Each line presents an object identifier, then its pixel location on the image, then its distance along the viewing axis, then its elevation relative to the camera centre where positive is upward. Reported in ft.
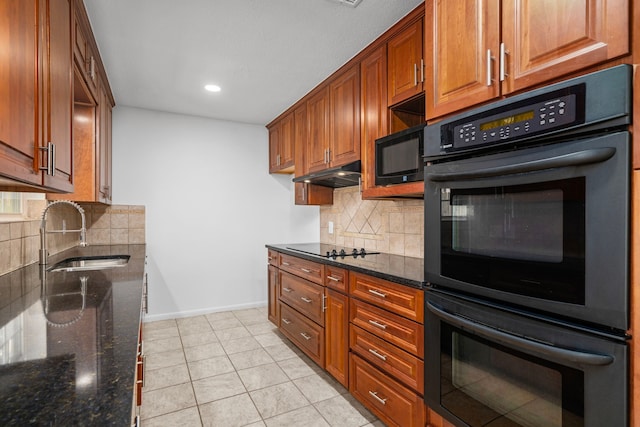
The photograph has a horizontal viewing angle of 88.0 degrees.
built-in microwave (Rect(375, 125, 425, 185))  6.39 +1.16
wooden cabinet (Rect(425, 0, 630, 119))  3.11 +1.90
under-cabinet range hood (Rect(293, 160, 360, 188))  8.40 +1.07
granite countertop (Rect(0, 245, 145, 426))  1.98 -1.17
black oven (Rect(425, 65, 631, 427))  2.98 -0.48
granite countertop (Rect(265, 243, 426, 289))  5.53 -1.09
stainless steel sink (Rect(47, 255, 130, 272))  8.20 -1.27
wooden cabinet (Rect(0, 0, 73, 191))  3.19 +1.37
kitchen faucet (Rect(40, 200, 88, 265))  7.23 -0.59
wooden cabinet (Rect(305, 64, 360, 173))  8.53 +2.57
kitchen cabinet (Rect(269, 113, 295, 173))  12.32 +2.70
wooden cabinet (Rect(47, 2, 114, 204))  6.79 +2.35
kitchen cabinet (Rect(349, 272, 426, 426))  5.33 -2.44
